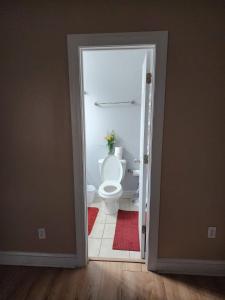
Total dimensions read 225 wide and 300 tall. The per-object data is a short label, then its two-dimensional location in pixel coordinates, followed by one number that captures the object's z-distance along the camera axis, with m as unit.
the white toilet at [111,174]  2.97
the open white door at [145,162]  1.73
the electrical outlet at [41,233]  1.90
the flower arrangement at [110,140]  3.29
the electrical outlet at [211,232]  1.77
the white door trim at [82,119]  1.50
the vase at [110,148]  3.30
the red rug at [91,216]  2.68
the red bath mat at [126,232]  2.28
